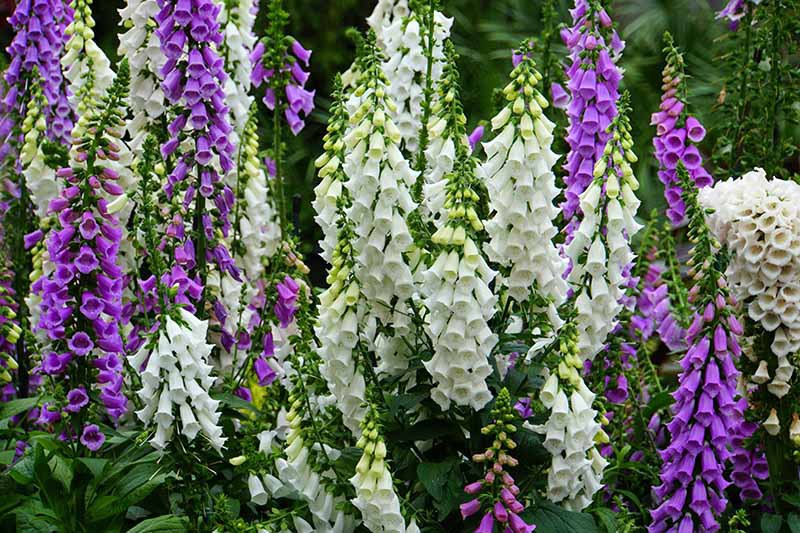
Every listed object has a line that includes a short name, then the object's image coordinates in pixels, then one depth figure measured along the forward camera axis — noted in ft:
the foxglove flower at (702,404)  18.35
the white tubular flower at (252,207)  22.98
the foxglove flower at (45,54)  23.42
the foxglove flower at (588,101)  20.36
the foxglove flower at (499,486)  15.48
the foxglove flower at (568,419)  16.31
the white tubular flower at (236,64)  23.47
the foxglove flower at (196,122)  19.91
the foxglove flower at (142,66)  20.89
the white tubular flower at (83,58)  22.66
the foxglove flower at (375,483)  15.46
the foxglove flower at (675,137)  21.64
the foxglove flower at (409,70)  21.48
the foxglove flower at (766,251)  18.91
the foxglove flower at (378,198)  16.65
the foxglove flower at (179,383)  16.27
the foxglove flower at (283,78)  23.20
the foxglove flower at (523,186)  16.78
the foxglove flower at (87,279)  18.94
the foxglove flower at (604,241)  17.53
